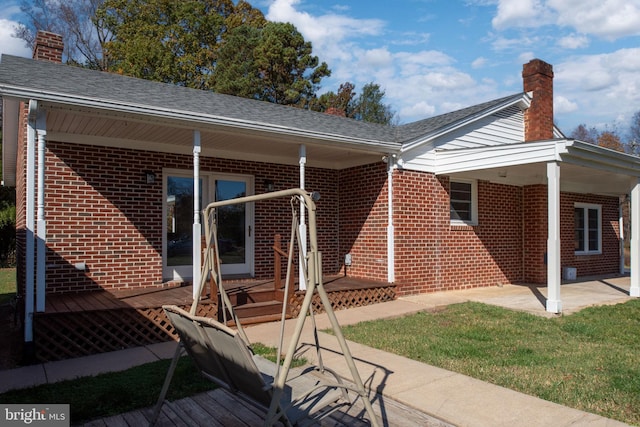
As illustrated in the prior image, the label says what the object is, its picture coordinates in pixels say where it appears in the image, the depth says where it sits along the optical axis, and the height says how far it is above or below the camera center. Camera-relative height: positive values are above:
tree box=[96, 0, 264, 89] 22.73 +9.73
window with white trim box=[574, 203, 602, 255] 13.48 -0.23
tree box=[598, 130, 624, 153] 33.32 +5.95
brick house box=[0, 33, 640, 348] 7.01 +0.83
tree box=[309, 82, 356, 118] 26.20 +7.67
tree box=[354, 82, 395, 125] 33.19 +8.40
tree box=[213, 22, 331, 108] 24.55 +8.51
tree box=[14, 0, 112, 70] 26.81 +11.30
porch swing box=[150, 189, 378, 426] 2.67 -0.89
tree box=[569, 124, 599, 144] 37.60 +7.52
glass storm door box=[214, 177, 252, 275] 9.27 -0.21
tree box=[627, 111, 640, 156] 34.12 +6.91
